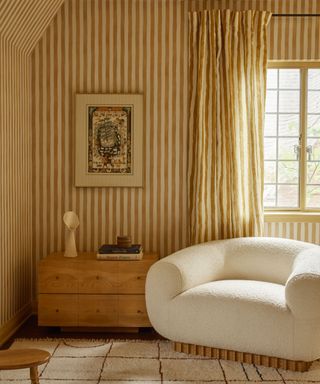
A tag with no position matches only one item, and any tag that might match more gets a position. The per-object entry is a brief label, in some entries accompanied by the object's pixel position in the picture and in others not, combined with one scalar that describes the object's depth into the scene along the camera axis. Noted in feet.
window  14.98
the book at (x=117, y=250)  13.38
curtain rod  14.40
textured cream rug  10.46
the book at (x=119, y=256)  13.34
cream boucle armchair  10.64
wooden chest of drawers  13.21
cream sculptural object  13.80
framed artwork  14.64
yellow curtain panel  14.25
